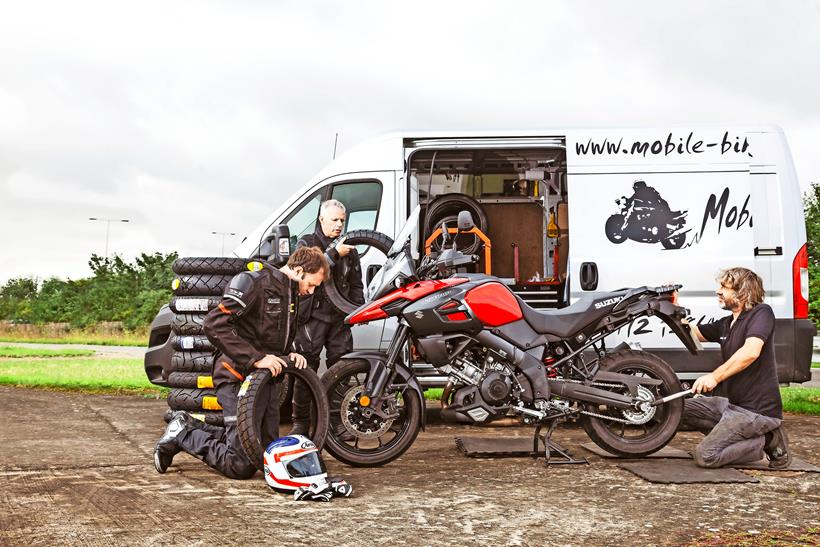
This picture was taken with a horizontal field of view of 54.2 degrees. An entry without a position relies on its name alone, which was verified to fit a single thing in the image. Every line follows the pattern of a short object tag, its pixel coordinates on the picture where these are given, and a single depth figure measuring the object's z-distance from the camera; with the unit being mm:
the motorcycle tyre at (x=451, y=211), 8172
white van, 6730
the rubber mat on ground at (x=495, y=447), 5566
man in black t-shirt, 5062
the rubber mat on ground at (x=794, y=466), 5098
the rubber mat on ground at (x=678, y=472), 4719
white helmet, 4242
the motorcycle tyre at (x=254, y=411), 4531
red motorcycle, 5117
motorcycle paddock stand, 5207
